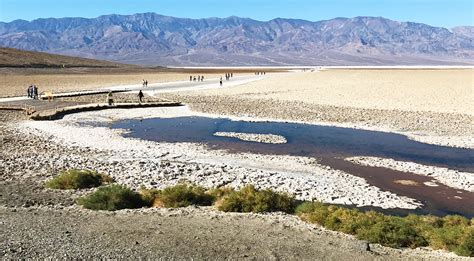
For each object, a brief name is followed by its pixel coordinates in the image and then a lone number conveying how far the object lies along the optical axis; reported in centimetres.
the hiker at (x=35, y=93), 4847
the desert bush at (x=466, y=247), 1172
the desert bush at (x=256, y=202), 1497
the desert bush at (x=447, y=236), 1223
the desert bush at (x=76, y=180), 1695
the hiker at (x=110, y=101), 4469
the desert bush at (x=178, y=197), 1538
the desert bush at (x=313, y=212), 1388
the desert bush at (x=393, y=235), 1241
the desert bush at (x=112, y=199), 1468
